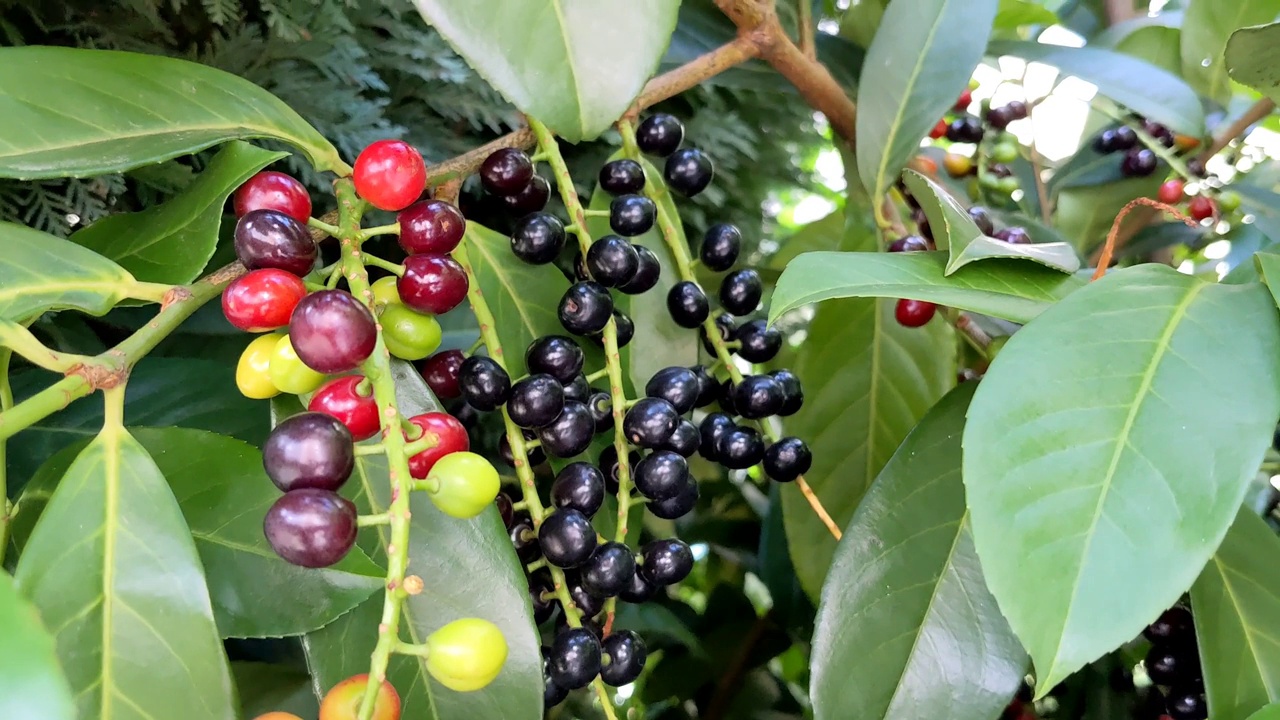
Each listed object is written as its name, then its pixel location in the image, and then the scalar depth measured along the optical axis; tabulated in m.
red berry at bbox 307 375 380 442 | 0.13
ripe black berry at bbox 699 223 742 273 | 0.21
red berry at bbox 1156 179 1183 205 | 0.32
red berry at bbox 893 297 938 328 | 0.22
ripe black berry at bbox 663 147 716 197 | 0.21
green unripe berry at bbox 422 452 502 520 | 0.12
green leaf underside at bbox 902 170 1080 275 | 0.15
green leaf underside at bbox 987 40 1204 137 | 0.26
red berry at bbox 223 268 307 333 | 0.13
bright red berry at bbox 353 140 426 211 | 0.14
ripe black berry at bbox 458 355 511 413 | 0.15
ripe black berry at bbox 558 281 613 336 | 0.16
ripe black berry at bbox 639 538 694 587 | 0.17
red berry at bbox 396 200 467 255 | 0.15
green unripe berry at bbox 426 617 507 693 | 0.11
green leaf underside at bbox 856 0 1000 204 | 0.21
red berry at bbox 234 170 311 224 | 0.15
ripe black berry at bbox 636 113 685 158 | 0.20
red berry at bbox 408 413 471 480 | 0.14
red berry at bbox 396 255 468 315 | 0.14
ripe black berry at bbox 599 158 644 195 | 0.19
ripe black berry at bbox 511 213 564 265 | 0.17
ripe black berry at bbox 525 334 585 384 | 0.16
